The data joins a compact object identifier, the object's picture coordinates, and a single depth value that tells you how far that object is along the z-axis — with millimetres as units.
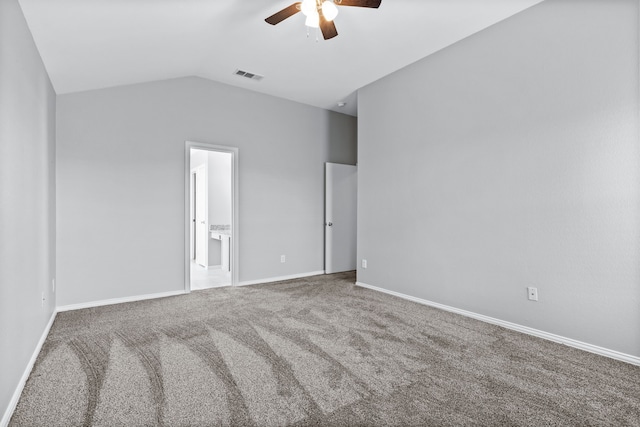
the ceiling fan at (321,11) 2275
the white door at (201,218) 6176
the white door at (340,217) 5430
